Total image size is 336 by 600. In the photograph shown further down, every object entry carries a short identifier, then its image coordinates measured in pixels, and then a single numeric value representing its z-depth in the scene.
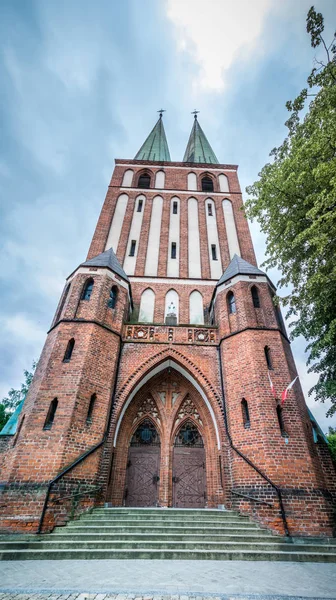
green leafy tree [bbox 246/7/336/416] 6.88
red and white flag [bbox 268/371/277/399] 8.10
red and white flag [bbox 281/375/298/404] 7.76
